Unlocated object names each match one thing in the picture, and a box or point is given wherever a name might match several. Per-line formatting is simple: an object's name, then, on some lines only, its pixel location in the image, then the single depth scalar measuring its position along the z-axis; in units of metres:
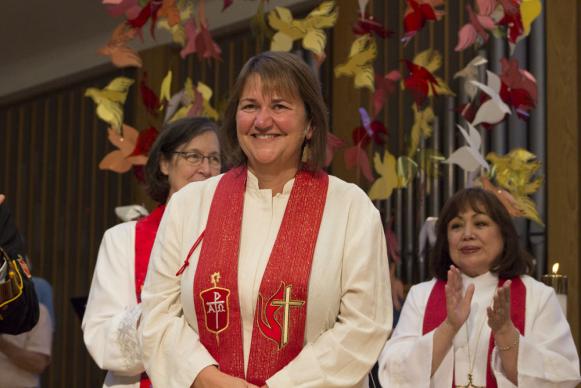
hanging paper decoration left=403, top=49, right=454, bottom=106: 7.14
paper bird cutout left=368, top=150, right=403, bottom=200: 7.15
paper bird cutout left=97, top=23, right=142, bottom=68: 7.51
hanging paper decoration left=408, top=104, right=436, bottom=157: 7.50
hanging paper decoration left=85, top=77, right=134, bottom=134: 7.59
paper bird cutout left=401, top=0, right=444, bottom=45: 6.90
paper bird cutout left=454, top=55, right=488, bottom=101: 7.10
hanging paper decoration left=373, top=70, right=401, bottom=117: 7.22
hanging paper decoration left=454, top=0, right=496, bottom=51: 6.92
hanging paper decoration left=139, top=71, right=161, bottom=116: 7.56
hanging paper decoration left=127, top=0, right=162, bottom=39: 7.33
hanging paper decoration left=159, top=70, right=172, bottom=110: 7.53
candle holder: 7.01
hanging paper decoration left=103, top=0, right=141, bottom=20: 7.31
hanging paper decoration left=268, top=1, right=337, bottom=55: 7.06
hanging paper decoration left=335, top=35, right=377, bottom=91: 7.18
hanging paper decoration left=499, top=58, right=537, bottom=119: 7.05
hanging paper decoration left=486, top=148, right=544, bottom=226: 7.24
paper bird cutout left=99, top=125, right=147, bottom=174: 7.39
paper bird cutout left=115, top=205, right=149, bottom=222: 7.22
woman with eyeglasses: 5.49
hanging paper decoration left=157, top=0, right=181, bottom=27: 7.41
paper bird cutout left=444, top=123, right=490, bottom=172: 6.81
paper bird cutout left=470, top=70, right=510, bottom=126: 6.88
